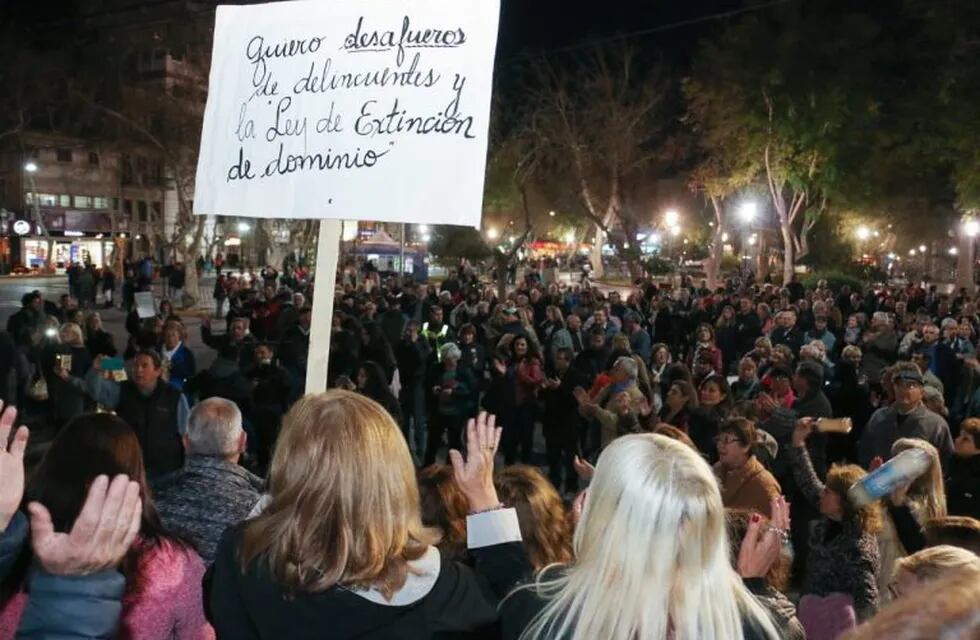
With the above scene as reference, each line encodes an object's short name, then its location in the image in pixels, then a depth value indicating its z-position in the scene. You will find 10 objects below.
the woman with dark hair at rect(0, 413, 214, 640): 2.42
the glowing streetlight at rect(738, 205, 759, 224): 31.60
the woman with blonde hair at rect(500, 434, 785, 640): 1.91
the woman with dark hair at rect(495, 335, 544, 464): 8.69
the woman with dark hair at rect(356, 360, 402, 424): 7.48
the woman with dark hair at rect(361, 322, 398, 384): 9.98
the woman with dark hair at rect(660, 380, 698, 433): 7.21
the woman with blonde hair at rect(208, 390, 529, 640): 2.07
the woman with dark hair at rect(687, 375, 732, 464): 6.82
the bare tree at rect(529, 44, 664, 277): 37.47
